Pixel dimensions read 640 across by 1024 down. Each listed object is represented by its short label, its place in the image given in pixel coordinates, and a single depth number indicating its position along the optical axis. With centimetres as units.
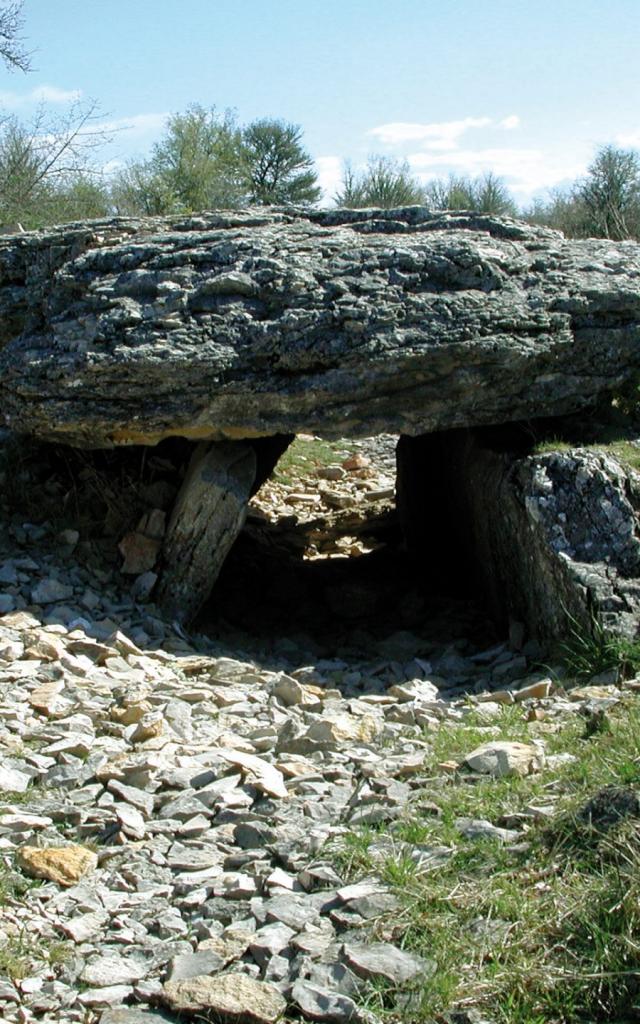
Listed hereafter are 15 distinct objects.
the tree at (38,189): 1445
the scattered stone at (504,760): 443
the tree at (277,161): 2483
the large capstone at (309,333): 613
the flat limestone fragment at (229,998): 311
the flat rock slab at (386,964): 321
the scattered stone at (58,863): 376
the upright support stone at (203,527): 698
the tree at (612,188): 1803
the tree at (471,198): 2250
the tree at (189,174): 2022
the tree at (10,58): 1462
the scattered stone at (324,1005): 309
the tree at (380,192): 2181
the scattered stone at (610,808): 371
